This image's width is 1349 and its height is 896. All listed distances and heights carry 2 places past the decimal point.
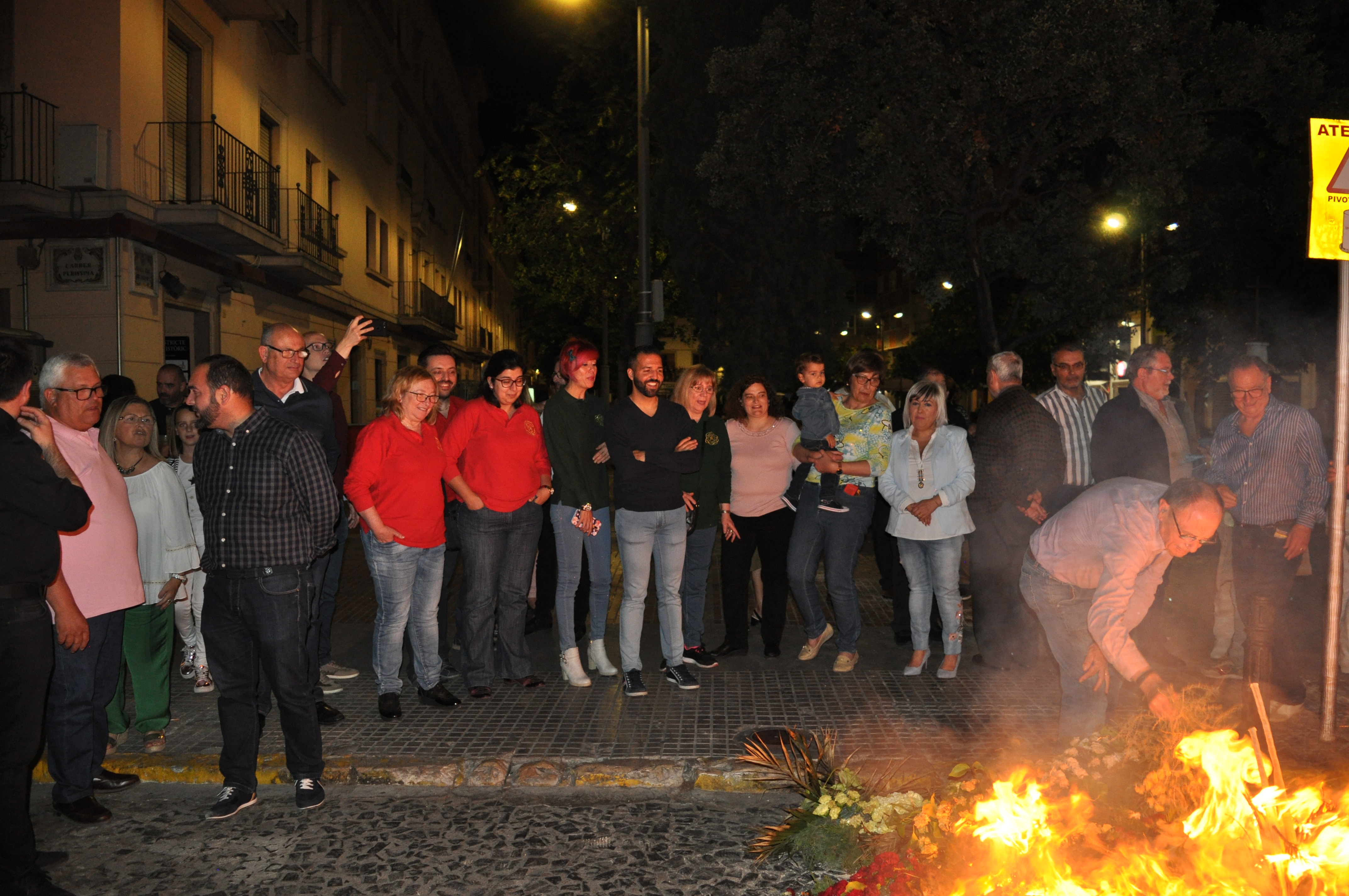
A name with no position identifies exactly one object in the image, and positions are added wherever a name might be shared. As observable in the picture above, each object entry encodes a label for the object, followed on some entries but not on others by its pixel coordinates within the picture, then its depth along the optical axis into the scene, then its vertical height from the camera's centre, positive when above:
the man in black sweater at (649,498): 6.03 -0.39
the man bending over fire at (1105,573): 3.65 -0.59
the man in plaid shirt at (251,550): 4.29 -0.52
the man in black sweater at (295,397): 5.12 +0.21
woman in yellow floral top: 6.52 -0.47
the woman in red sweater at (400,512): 5.41 -0.44
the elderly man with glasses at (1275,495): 5.52 -0.33
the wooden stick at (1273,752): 2.71 -0.89
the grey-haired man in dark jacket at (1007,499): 6.14 -0.40
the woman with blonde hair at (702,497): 6.55 -0.42
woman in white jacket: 6.20 -0.45
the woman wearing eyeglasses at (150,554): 5.11 -0.66
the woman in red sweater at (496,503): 5.97 -0.43
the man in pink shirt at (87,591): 4.24 -0.73
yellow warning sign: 4.90 +1.28
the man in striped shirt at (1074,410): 6.65 +0.20
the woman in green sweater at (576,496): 6.21 -0.40
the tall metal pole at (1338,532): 4.96 -0.49
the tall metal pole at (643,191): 14.92 +3.98
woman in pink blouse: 6.77 -0.50
